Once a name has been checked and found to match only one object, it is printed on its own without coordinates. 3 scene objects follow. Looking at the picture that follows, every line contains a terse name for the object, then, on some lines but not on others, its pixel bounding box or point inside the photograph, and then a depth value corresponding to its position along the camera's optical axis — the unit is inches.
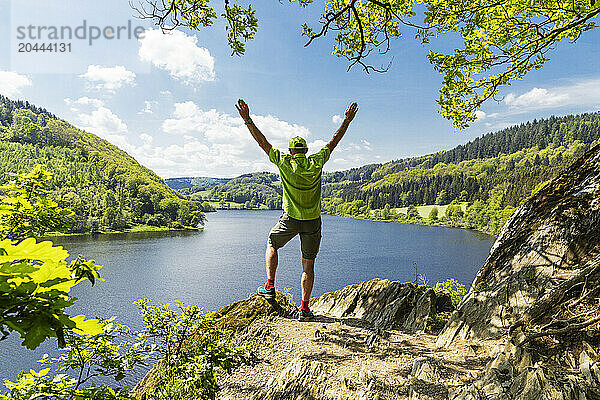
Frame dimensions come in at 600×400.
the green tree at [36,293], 37.0
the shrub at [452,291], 231.5
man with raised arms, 169.0
